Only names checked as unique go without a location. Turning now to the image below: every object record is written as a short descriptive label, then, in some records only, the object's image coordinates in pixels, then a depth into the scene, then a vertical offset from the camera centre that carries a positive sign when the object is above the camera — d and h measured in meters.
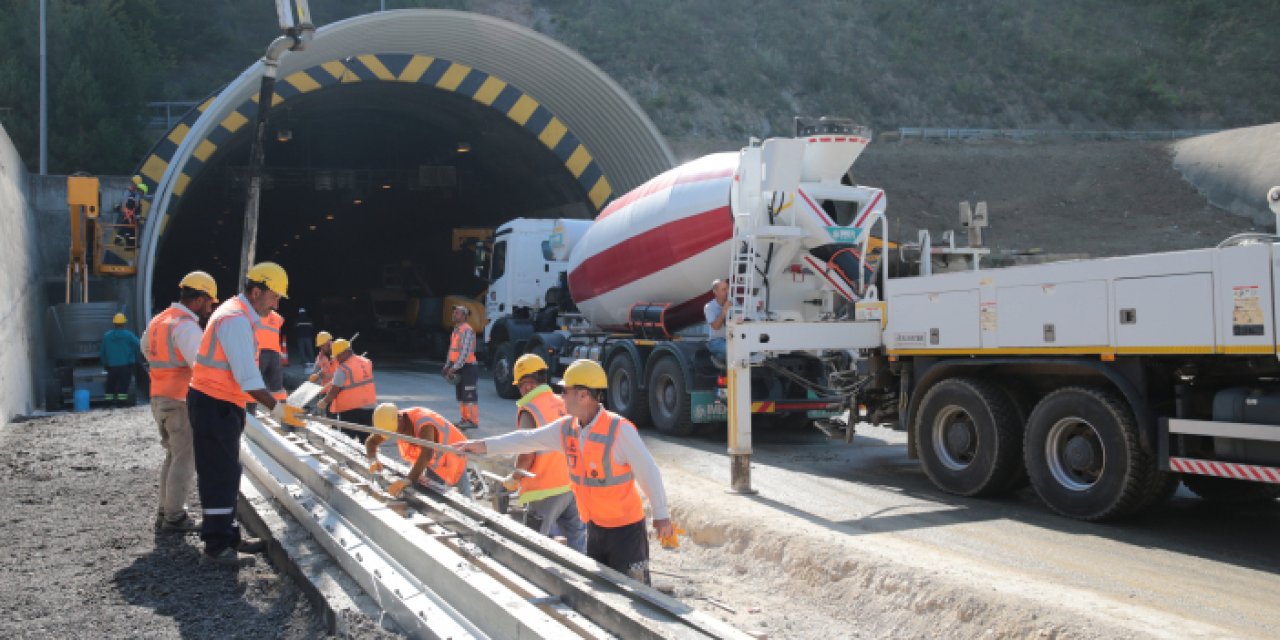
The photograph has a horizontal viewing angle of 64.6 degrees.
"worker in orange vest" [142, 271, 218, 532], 6.48 -0.29
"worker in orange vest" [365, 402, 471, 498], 6.38 -0.72
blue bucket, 17.22 -0.89
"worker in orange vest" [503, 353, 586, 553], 6.09 -0.82
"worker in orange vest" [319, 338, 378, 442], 9.83 -0.43
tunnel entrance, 21.64 +5.19
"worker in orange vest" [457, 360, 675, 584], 4.81 -0.64
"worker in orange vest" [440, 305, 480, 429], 12.64 -0.36
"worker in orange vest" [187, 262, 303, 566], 5.78 -0.36
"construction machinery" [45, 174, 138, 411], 18.27 +0.98
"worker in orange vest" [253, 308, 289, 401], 10.64 -0.11
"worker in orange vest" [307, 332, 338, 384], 11.63 -0.21
